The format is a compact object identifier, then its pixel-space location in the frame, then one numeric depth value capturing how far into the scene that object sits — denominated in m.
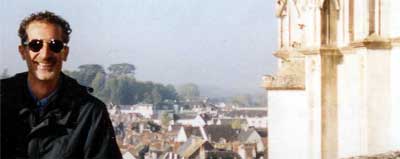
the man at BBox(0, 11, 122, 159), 5.96
